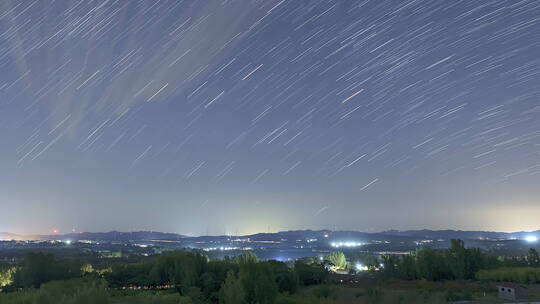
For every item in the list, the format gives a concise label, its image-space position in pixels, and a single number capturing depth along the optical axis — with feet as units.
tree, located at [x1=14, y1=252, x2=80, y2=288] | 185.78
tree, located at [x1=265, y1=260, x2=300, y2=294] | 164.76
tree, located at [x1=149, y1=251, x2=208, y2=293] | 157.23
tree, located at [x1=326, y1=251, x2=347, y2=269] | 350.09
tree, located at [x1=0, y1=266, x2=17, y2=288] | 199.91
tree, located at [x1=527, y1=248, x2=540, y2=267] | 245.45
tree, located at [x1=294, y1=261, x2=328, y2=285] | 196.74
